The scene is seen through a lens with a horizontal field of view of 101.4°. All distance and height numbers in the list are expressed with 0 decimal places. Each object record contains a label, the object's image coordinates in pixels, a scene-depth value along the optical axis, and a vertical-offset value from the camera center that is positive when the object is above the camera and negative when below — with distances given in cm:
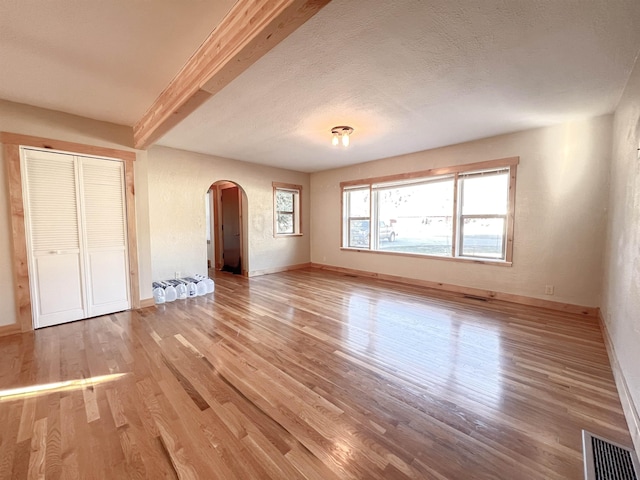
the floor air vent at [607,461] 130 -125
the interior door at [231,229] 642 -12
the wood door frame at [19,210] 287 +17
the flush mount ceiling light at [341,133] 360 +128
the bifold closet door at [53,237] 303 -14
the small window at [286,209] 638 +38
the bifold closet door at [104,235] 340 -13
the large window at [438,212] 415 +20
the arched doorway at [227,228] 605 -10
